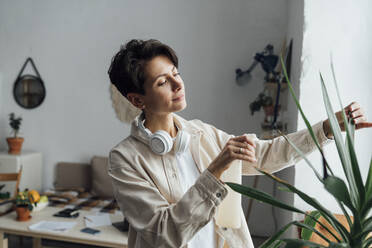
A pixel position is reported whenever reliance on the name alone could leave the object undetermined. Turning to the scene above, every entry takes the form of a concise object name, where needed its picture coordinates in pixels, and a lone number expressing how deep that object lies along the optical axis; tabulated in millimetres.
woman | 878
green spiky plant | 590
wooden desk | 2023
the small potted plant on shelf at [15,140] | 3533
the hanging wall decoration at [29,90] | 3699
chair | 2775
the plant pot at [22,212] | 2279
